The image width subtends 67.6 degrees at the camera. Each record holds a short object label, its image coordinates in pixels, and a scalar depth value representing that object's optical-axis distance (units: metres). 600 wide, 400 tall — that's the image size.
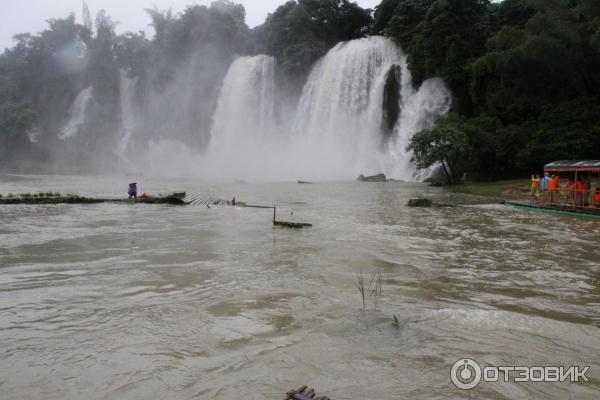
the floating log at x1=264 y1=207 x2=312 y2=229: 12.86
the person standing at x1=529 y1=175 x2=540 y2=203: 18.93
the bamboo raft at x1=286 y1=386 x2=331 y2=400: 3.39
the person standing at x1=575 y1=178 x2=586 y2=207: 15.66
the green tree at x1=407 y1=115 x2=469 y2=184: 27.08
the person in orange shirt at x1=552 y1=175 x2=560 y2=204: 16.97
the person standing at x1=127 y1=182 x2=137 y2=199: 20.29
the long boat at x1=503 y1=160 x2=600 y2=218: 14.99
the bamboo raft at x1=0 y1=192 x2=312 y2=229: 19.05
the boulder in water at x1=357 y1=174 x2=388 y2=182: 34.00
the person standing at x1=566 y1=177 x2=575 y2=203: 16.26
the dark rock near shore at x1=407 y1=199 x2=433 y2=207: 18.20
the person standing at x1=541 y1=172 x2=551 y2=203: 17.69
